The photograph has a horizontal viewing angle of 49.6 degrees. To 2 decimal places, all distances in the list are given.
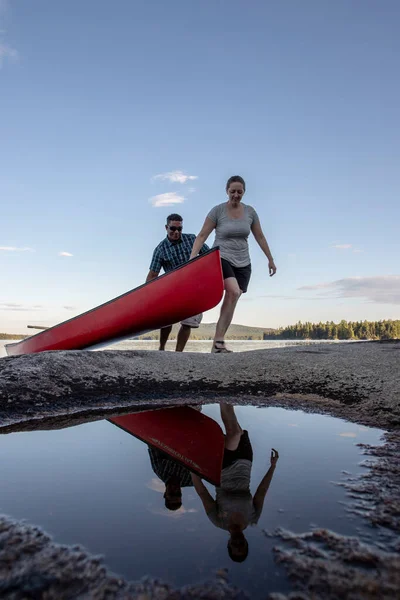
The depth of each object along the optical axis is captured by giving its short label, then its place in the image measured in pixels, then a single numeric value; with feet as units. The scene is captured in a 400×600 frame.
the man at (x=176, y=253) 19.43
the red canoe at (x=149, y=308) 16.05
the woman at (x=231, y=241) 16.84
